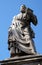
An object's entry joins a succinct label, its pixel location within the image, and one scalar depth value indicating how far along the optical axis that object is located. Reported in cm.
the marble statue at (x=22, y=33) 1315
